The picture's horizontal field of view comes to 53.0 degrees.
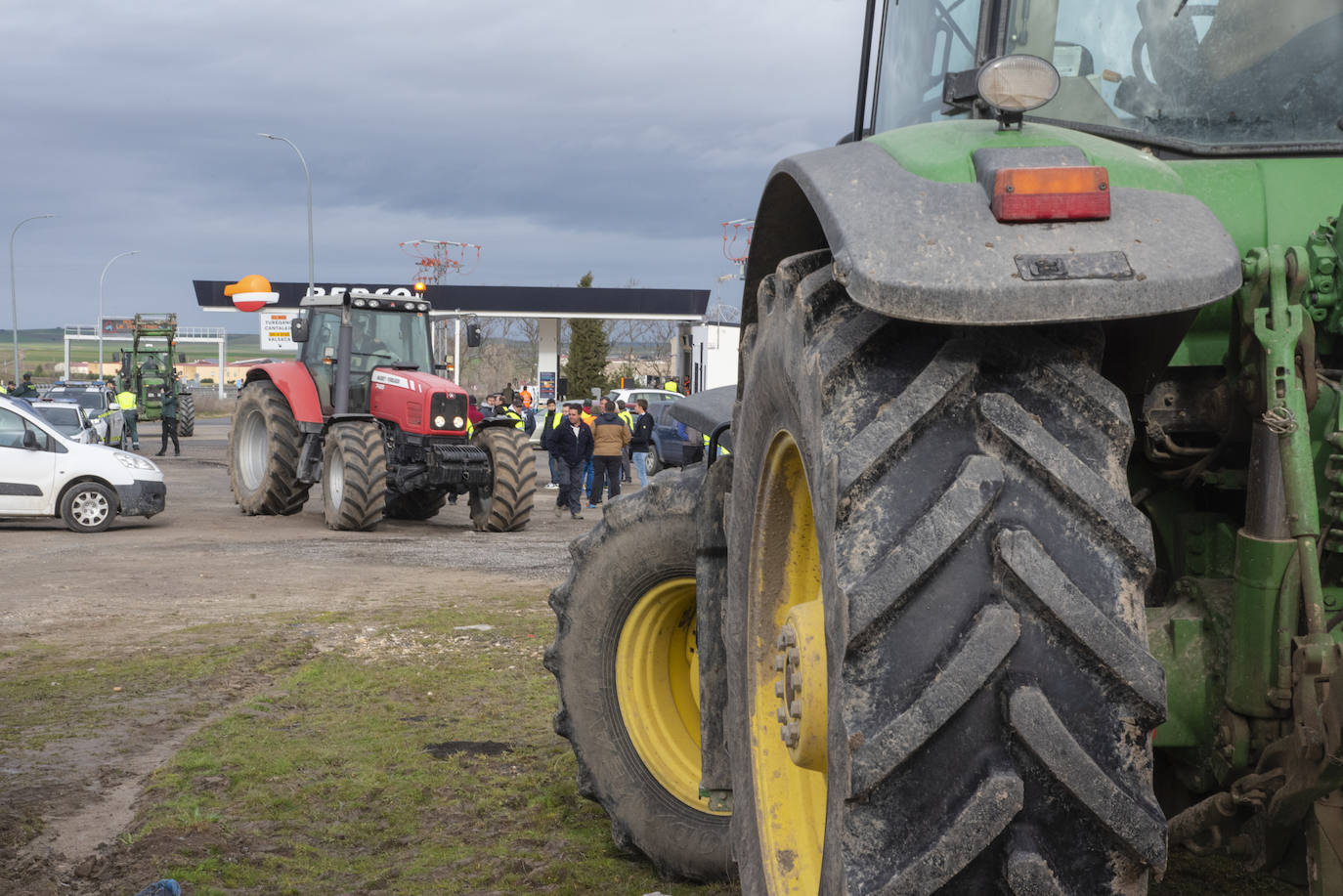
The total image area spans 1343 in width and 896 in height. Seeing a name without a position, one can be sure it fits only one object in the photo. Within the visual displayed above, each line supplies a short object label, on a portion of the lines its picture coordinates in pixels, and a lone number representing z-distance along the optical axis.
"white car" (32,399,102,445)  26.97
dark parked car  28.64
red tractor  17.14
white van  16.92
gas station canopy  60.16
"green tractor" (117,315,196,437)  39.81
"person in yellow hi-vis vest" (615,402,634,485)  23.83
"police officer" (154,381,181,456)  32.97
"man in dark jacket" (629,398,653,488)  25.31
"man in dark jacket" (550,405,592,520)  20.44
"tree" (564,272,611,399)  66.31
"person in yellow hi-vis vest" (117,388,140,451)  32.84
